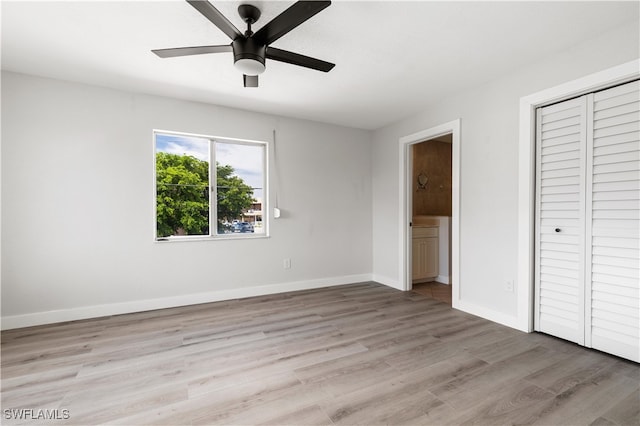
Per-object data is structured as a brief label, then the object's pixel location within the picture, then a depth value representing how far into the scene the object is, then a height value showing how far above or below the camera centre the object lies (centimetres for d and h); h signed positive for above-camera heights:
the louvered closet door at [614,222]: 216 -10
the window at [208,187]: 359 +27
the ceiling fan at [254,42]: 165 +106
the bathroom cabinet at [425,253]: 456 -69
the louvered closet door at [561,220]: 246 -9
